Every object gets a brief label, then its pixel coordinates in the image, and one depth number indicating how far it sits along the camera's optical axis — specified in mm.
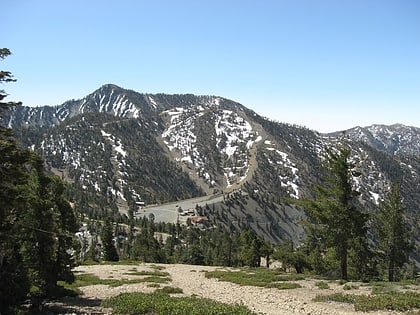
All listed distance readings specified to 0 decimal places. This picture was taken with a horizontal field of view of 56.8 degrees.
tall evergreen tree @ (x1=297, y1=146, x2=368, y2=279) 40281
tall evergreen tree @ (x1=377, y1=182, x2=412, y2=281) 54656
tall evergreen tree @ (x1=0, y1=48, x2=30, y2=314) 23359
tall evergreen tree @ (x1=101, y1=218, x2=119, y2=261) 91938
